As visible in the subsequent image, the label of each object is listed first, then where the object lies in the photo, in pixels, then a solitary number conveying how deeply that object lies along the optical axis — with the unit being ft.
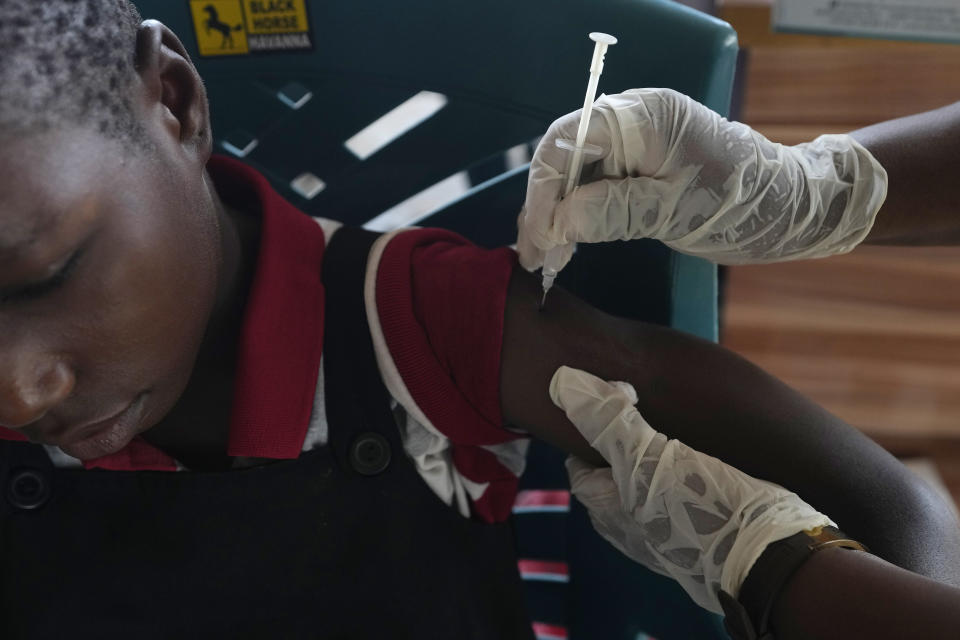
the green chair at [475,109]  3.26
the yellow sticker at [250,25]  3.59
